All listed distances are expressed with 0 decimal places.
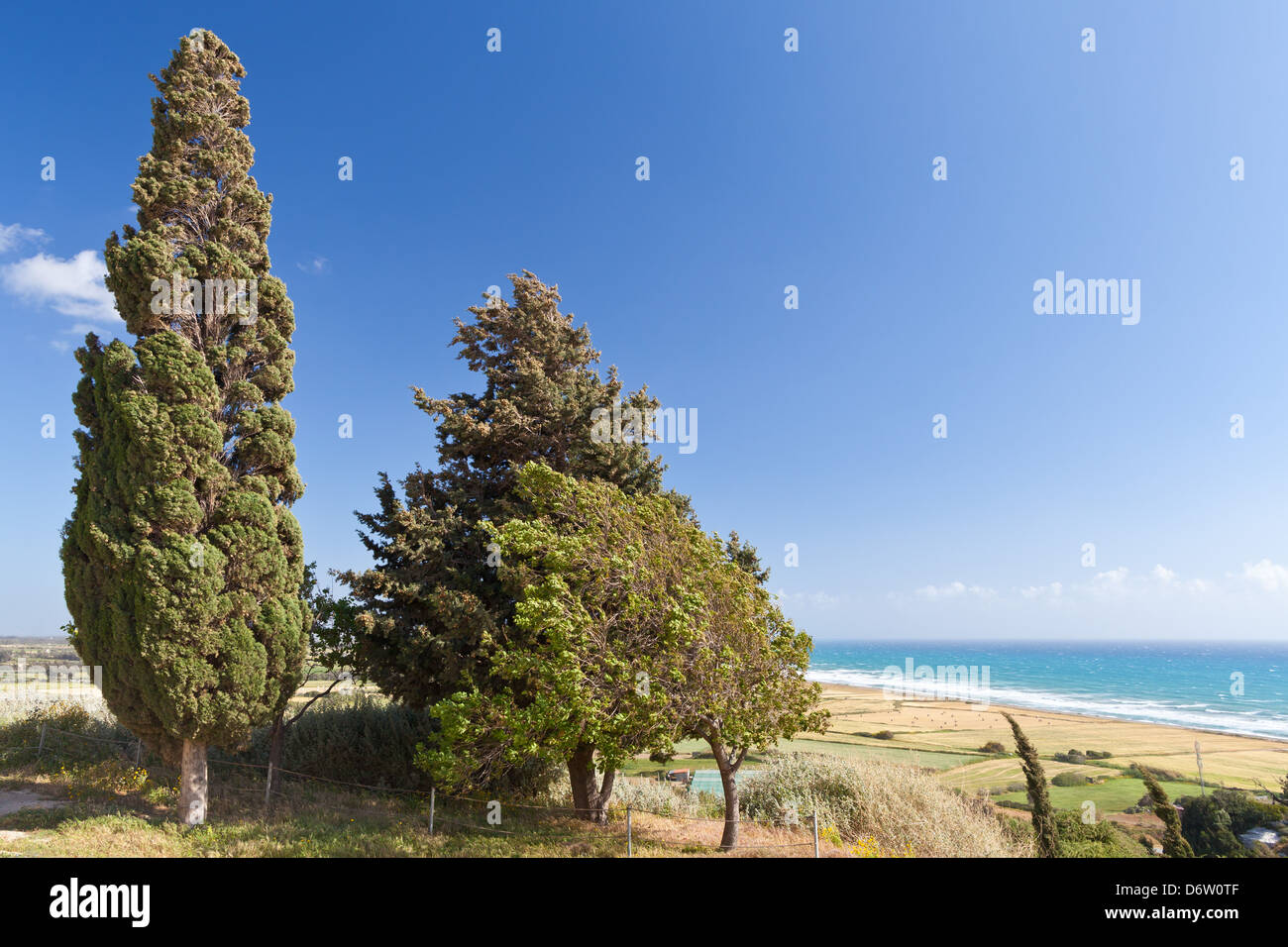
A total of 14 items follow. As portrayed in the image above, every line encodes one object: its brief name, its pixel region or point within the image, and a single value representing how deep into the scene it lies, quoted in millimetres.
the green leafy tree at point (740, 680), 10406
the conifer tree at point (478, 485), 12516
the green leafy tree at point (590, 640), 10086
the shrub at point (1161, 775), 30098
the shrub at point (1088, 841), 16141
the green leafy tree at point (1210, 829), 19844
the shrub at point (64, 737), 15703
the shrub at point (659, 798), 16156
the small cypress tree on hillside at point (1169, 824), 15641
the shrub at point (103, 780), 13102
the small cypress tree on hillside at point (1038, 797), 15586
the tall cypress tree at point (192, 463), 10578
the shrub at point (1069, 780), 28984
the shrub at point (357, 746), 16406
